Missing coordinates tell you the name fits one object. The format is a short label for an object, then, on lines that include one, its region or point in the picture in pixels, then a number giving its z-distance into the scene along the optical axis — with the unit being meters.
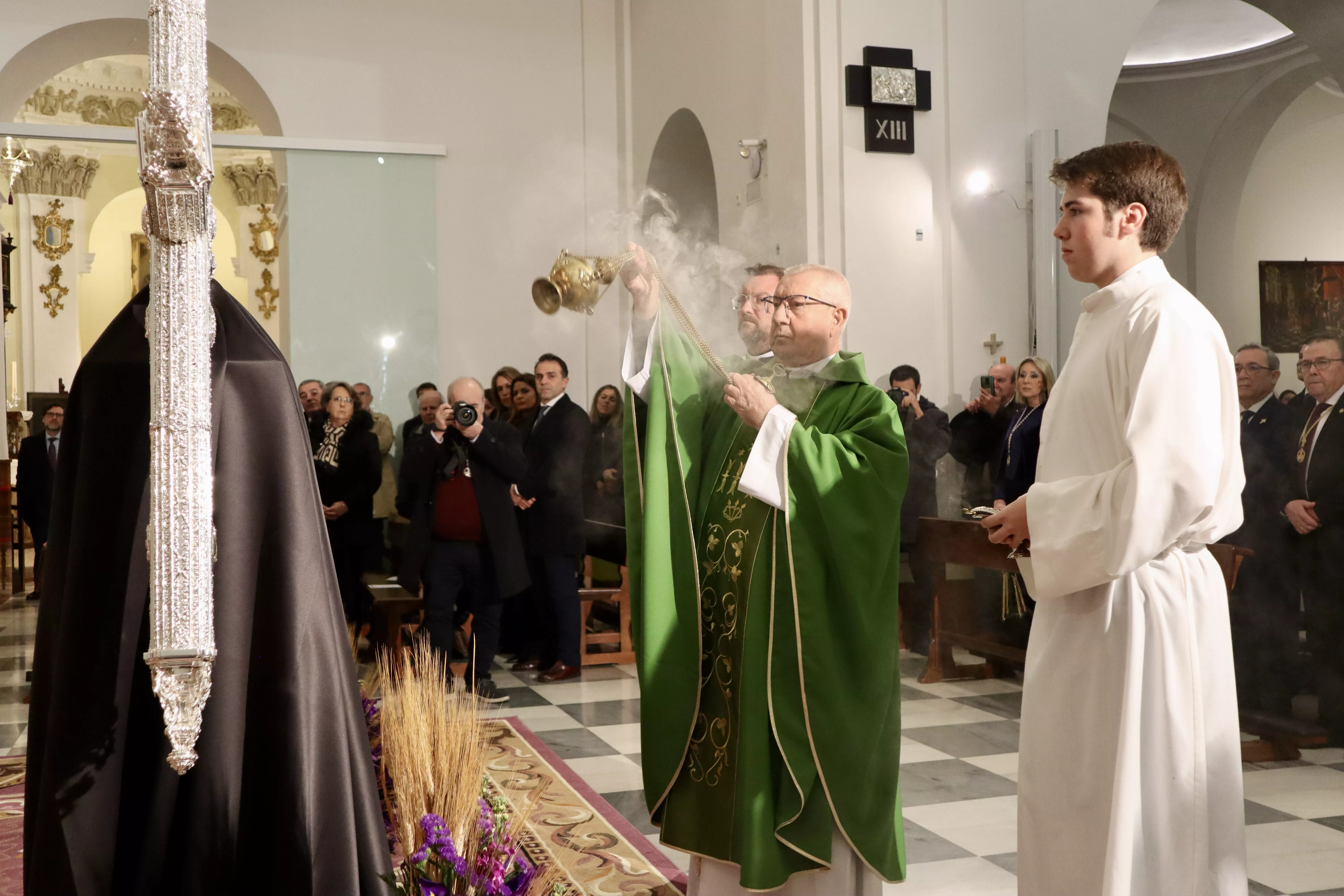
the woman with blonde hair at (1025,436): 6.61
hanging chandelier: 9.41
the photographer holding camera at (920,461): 6.98
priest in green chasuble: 2.80
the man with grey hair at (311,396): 8.65
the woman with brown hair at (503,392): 8.65
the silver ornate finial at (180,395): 1.59
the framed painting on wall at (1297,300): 10.30
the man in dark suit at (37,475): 9.90
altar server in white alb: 2.19
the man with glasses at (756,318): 3.39
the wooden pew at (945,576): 6.02
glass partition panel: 9.92
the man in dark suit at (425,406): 8.62
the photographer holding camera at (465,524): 6.39
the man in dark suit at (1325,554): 5.40
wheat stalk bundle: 2.89
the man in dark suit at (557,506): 6.90
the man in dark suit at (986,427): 7.47
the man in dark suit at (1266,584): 5.67
